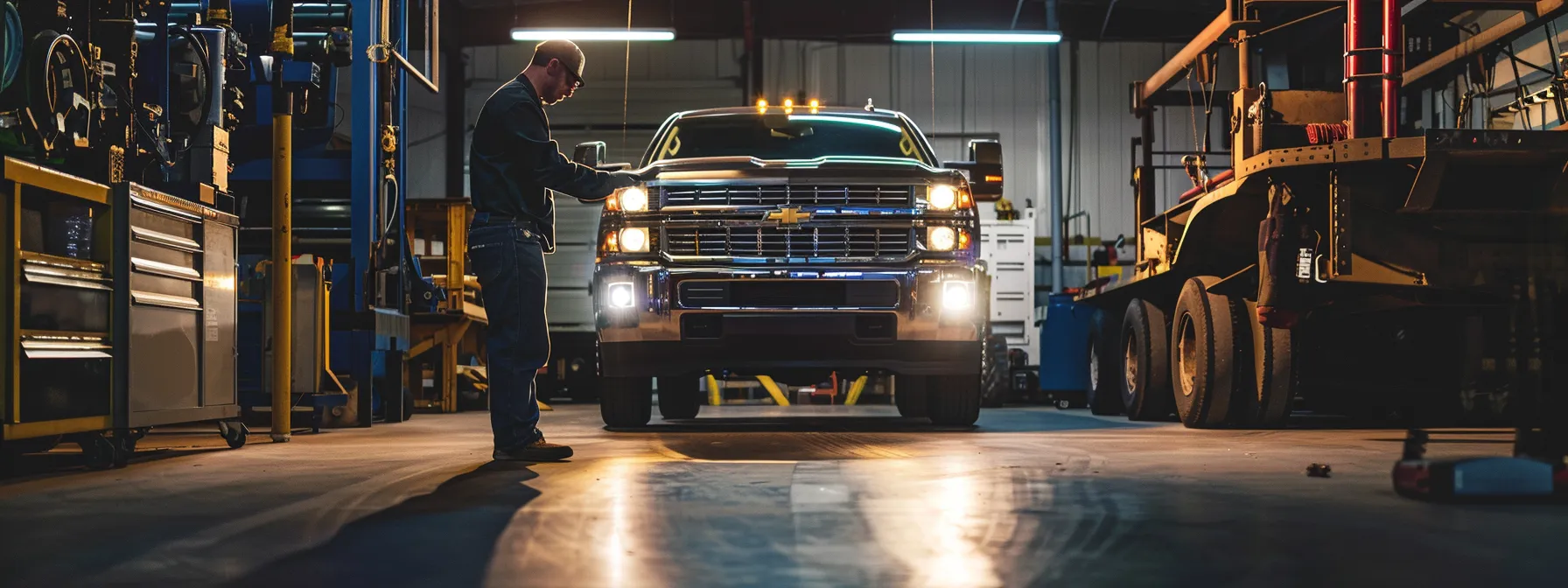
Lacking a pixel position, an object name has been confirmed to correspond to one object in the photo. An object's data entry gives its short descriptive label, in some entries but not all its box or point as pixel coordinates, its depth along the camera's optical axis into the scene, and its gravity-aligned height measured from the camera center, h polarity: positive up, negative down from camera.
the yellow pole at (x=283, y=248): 7.95 +0.38
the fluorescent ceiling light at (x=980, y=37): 20.89 +4.10
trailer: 7.84 +0.37
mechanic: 6.19 +0.35
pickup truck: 8.02 +0.27
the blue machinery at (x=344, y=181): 10.48 +1.09
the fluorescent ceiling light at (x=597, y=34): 20.50 +4.08
